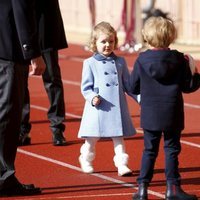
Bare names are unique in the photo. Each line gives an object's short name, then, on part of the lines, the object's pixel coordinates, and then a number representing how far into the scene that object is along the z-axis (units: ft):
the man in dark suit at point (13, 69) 55.31
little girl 63.16
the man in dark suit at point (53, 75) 68.81
